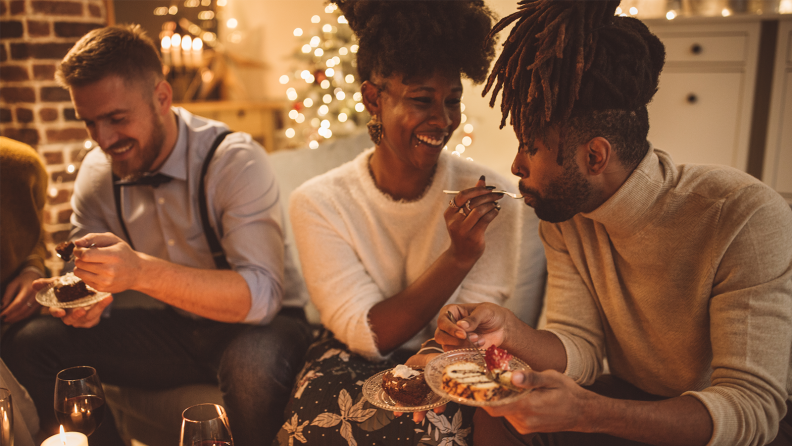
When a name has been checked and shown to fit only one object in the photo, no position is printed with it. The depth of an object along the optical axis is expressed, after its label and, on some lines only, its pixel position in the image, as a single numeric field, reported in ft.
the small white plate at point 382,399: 3.41
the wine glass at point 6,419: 3.21
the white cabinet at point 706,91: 9.30
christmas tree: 11.97
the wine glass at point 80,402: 3.71
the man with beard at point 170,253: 5.00
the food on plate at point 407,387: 3.54
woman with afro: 4.34
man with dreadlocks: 3.25
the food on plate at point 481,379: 2.96
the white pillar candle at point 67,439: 3.42
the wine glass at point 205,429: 3.25
